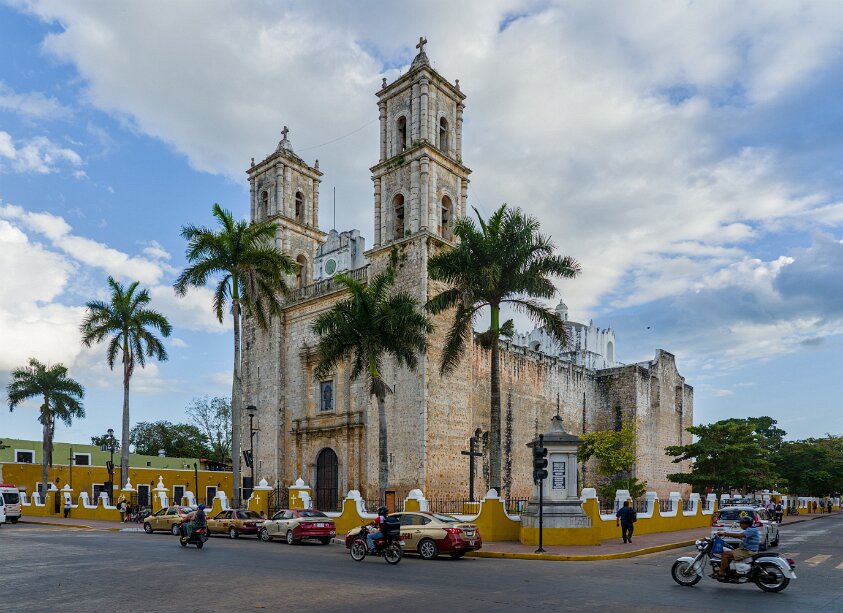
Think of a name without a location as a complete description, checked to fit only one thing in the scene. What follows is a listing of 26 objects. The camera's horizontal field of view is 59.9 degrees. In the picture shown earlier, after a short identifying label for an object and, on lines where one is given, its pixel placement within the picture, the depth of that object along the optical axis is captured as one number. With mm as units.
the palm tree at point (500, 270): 25188
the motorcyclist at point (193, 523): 19875
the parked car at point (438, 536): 17391
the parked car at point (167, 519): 27338
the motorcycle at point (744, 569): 11977
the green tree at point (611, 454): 41281
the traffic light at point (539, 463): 19094
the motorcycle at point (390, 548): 16312
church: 32594
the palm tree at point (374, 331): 26469
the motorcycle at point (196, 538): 19750
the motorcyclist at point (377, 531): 16406
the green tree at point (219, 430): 65500
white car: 19094
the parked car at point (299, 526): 22281
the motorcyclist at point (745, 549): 12328
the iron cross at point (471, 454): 27062
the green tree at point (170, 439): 67938
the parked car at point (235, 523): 24734
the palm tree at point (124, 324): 38938
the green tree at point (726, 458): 37781
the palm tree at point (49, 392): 46969
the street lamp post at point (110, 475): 38375
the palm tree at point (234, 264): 30266
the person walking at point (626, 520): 20906
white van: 34562
